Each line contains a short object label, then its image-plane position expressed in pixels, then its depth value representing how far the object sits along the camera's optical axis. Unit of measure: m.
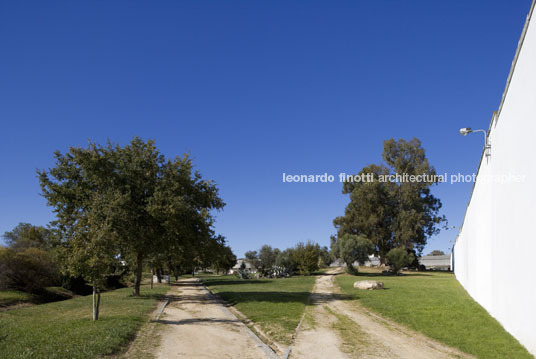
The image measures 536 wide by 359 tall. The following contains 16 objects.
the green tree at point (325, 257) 78.52
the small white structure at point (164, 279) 40.07
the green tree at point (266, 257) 52.26
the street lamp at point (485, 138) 13.41
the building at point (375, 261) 86.19
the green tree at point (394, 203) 48.84
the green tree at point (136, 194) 17.64
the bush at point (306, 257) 47.31
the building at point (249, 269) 66.50
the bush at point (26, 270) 26.75
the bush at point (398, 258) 43.19
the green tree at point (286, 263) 49.57
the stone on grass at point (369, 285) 22.83
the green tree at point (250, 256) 67.54
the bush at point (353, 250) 43.62
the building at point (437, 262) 82.81
